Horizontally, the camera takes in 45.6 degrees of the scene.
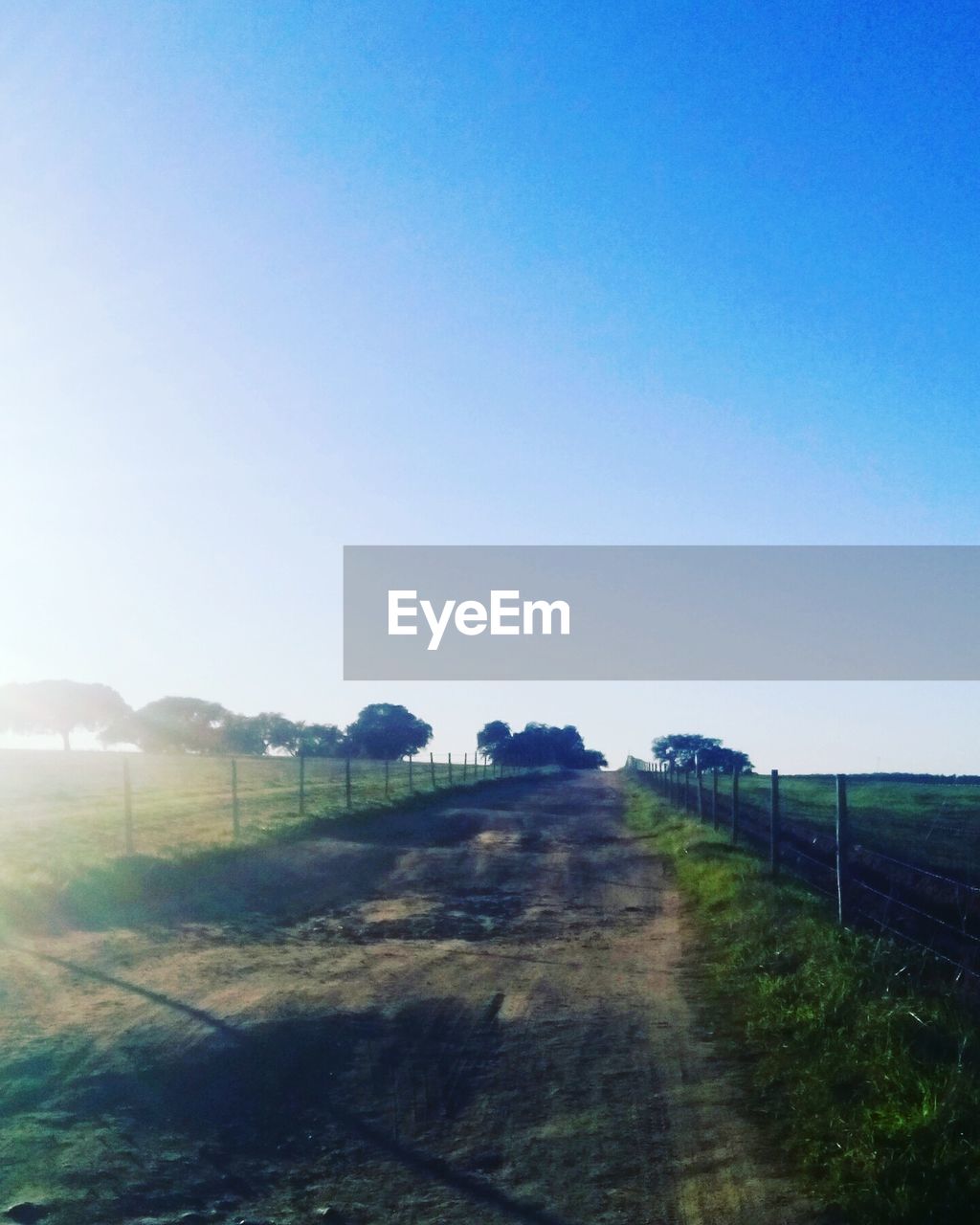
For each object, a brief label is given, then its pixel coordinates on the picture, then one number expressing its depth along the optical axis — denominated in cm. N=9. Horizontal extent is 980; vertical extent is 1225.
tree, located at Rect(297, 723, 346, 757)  13888
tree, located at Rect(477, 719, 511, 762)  16562
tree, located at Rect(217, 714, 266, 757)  12988
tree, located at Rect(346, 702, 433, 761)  14162
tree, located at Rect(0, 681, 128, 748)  12194
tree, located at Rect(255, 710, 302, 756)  14325
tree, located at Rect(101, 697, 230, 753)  12631
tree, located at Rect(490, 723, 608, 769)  16025
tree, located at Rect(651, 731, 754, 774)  15009
